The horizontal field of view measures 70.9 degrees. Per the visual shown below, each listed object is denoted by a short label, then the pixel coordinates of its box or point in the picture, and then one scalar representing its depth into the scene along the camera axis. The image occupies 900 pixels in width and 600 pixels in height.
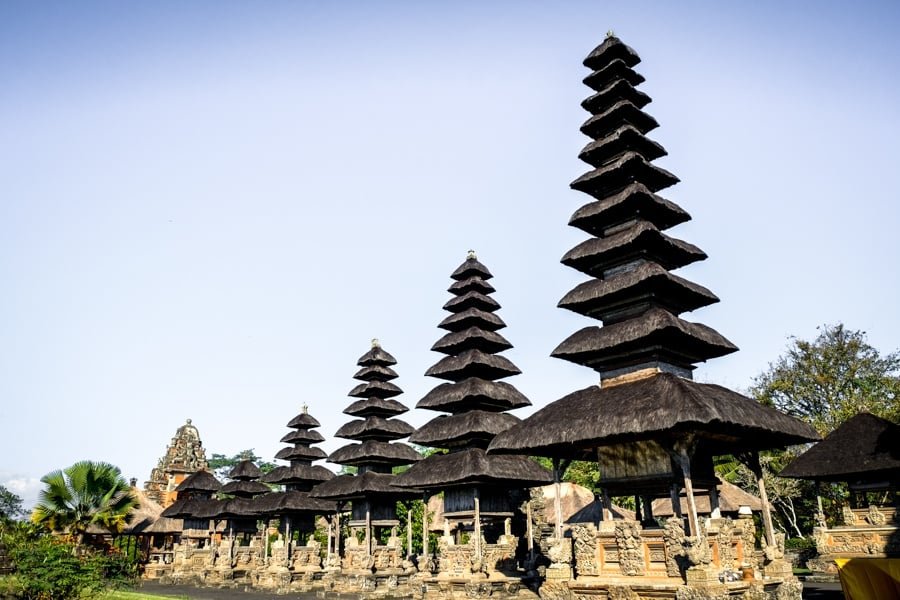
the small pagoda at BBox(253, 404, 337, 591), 32.47
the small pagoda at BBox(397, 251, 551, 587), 22.92
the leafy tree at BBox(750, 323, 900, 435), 37.06
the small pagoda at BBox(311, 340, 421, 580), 29.69
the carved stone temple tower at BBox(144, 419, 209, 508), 50.22
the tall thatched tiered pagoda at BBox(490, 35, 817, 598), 15.62
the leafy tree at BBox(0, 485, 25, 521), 55.76
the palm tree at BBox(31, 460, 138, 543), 30.27
